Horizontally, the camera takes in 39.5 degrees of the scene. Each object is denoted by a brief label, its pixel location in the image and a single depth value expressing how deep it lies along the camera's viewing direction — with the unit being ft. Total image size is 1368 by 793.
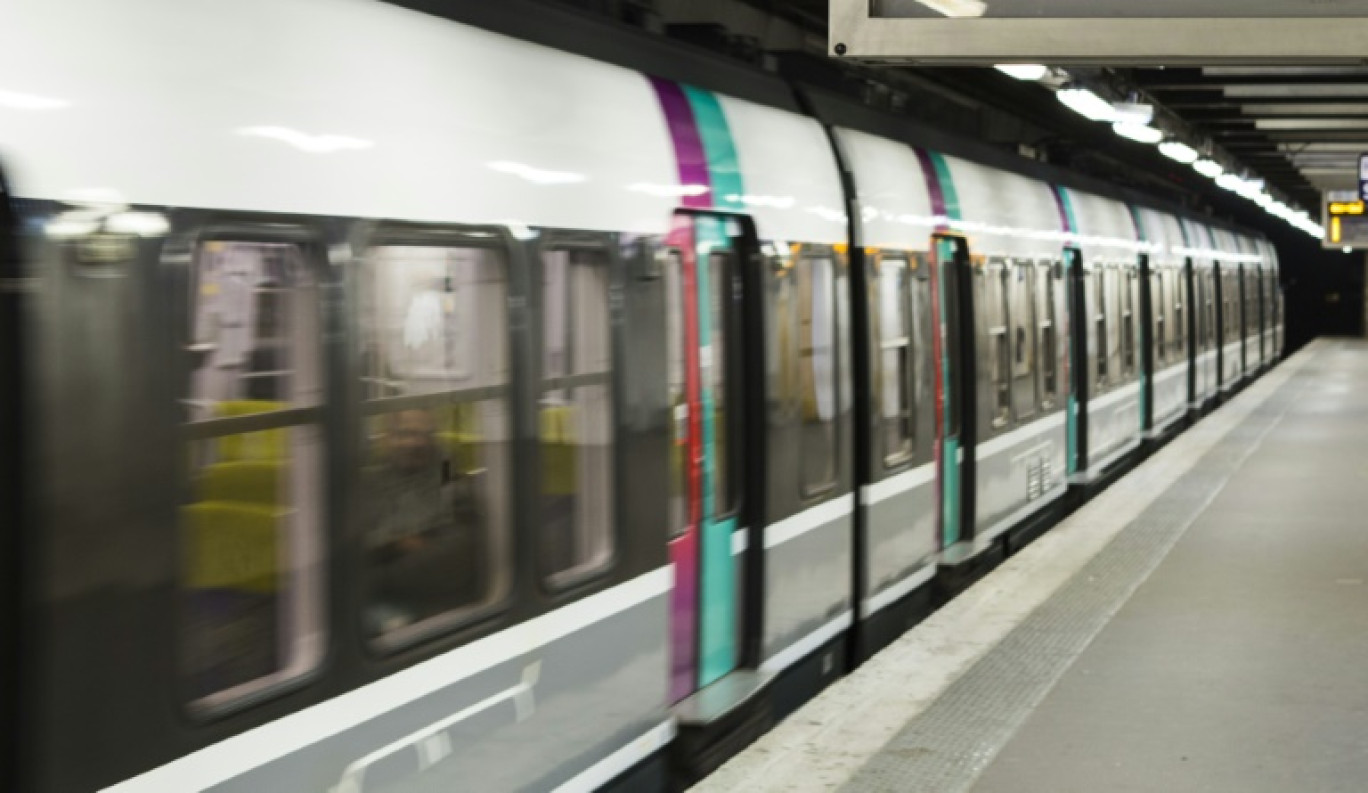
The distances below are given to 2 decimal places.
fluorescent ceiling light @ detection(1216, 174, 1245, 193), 72.79
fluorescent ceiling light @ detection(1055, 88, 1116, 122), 35.40
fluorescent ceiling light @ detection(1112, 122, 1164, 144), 42.32
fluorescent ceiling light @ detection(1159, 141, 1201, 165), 53.47
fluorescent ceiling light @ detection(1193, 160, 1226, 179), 63.72
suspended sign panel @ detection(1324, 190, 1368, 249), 93.15
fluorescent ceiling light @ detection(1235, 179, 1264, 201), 80.18
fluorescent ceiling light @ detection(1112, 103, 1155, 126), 39.19
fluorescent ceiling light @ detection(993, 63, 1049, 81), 28.81
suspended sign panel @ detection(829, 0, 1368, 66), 18.65
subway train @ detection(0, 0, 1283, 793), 10.30
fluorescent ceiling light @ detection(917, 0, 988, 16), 19.99
